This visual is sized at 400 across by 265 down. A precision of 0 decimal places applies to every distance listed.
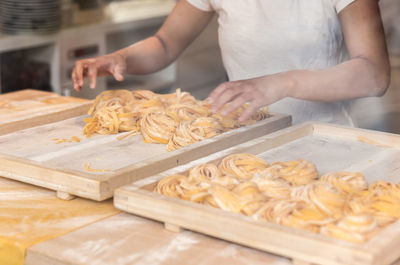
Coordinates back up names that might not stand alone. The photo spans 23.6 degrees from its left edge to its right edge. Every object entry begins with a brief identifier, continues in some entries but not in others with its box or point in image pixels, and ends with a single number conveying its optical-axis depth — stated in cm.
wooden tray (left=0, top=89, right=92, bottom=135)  232
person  219
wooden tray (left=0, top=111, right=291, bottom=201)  193
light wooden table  172
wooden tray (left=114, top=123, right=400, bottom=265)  165
